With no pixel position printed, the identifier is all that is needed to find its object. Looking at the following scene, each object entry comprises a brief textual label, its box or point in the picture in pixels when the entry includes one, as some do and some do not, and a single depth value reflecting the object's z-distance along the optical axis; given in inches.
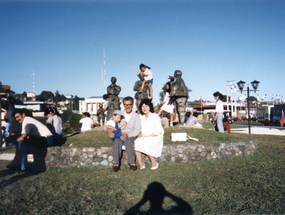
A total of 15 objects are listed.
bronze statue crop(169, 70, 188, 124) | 375.2
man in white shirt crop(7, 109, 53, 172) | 216.8
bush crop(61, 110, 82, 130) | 924.6
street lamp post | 634.8
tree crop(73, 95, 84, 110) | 4350.4
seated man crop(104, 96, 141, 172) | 213.3
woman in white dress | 212.7
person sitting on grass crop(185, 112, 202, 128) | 409.4
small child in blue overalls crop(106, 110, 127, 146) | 218.8
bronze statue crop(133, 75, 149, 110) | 378.0
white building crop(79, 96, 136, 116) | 2832.2
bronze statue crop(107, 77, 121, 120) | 459.5
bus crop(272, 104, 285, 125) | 1040.2
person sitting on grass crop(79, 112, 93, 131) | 450.3
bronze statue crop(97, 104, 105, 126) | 731.2
